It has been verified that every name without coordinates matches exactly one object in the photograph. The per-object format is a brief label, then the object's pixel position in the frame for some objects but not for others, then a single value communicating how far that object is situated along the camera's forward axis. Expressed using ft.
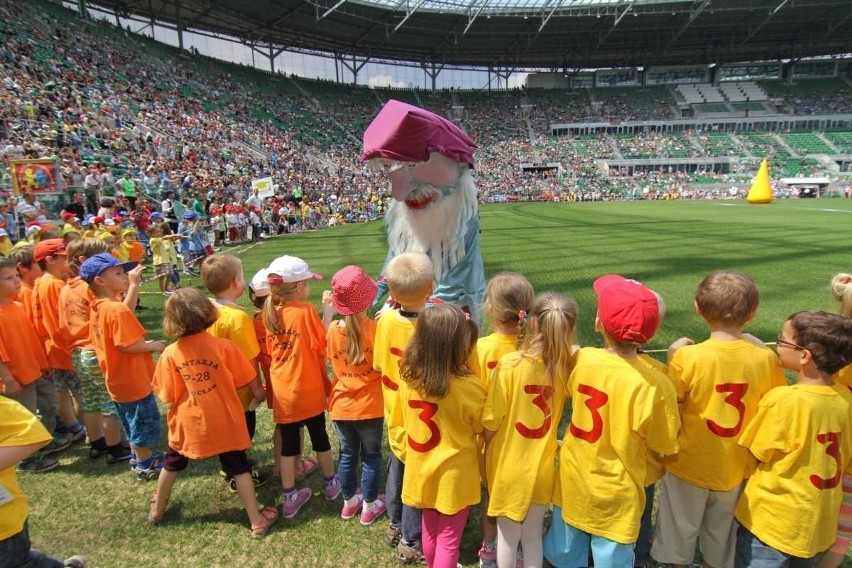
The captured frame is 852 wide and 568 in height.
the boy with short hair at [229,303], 9.82
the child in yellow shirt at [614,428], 6.45
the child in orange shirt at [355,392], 8.77
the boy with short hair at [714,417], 7.00
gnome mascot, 10.11
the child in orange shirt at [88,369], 11.48
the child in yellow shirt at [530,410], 7.07
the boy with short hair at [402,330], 8.03
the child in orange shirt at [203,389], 8.74
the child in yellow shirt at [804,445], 6.31
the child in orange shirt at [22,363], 10.55
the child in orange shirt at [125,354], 10.18
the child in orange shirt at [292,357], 9.59
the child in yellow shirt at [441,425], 6.98
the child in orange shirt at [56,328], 12.26
